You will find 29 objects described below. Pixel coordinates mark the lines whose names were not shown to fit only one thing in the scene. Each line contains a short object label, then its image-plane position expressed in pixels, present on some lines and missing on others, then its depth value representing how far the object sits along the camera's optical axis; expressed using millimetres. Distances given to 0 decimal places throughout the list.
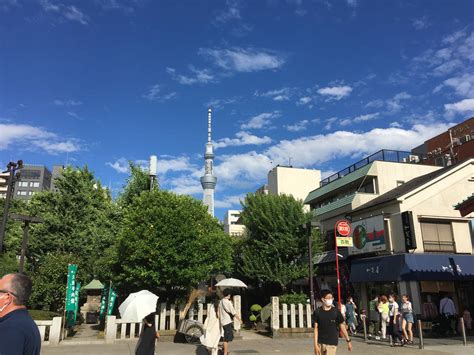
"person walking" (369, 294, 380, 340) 17386
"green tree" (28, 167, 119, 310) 27219
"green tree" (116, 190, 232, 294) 16438
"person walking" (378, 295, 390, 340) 16036
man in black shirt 7363
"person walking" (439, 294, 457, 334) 18031
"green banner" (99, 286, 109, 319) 19628
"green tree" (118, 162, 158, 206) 25203
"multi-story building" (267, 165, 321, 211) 54647
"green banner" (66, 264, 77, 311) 16609
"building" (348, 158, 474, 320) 19578
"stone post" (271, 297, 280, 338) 16422
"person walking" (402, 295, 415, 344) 14852
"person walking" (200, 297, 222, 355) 9414
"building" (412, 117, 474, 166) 33462
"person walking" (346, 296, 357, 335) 18172
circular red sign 19542
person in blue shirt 3029
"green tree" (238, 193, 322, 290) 23031
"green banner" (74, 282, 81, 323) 17636
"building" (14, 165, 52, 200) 107812
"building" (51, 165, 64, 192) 100350
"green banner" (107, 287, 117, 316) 18550
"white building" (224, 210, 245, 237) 97150
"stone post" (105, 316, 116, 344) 14875
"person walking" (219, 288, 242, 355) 9914
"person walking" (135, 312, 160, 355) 7000
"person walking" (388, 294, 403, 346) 14430
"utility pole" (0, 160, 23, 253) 16467
